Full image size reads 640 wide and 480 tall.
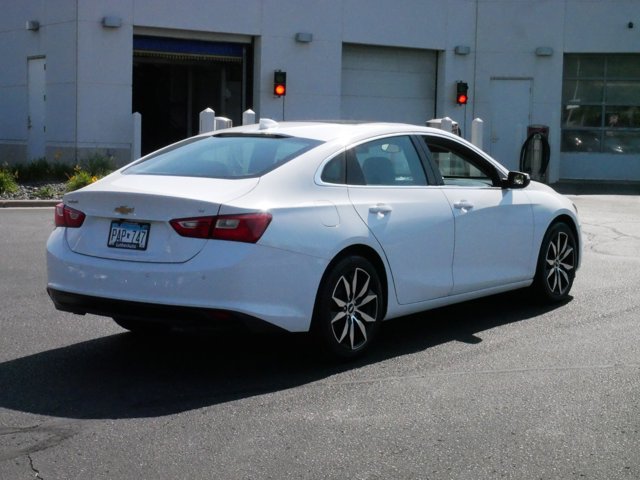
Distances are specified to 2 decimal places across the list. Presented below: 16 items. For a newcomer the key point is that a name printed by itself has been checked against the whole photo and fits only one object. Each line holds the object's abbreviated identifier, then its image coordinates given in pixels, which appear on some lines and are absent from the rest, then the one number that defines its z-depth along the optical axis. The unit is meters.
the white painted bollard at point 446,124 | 20.52
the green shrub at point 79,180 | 20.17
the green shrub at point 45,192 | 19.72
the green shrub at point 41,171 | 21.88
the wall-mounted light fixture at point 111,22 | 24.16
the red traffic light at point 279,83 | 25.76
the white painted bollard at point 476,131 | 24.41
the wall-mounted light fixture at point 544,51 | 28.77
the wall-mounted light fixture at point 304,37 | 26.38
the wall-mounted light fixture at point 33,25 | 25.62
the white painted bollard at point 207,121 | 19.98
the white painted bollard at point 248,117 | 20.94
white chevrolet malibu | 6.51
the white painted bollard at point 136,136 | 23.59
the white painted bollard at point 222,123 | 19.09
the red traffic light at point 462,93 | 28.16
